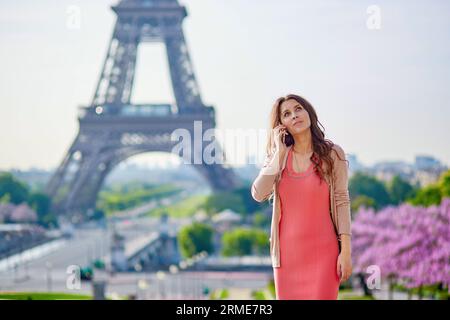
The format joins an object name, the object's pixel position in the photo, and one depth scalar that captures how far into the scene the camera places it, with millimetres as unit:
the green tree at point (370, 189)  22156
